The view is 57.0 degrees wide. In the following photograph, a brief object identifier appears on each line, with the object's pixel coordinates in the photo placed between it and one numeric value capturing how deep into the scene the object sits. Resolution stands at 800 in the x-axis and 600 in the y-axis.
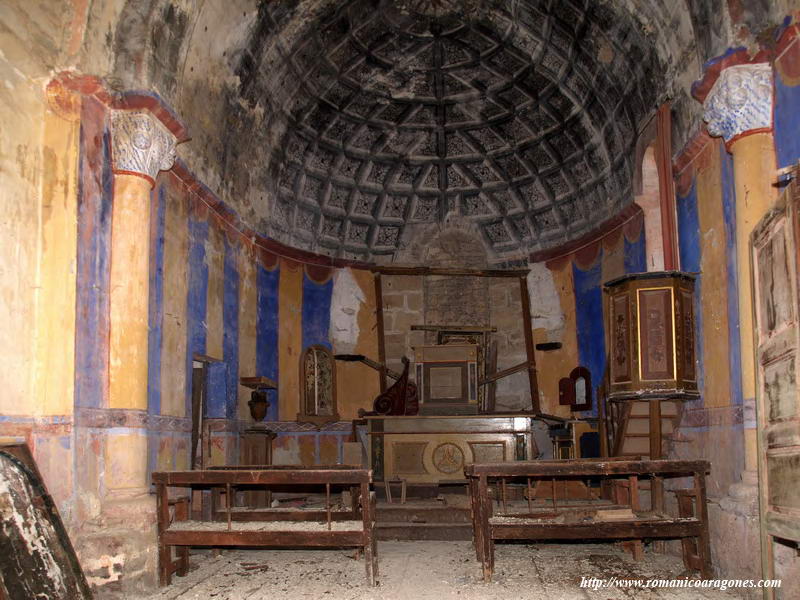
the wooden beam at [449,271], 13.55
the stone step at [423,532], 8.90
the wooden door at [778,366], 4.36
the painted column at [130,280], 7.09
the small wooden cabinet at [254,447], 10.87
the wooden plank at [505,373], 12.88
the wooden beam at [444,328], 13.19
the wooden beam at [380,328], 13.20
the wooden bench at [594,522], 6.30
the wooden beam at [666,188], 8.84
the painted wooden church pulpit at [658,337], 7.80
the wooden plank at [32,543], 4.80
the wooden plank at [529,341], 12.71
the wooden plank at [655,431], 8.23
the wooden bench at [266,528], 6.44
